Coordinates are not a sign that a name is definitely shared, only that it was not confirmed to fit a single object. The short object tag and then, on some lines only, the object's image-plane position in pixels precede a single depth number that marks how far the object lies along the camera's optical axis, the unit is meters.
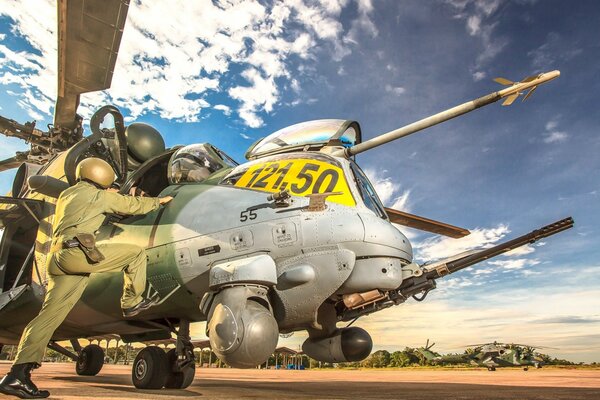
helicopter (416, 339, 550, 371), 35.31
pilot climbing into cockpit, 3.70
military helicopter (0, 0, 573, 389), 4.41
